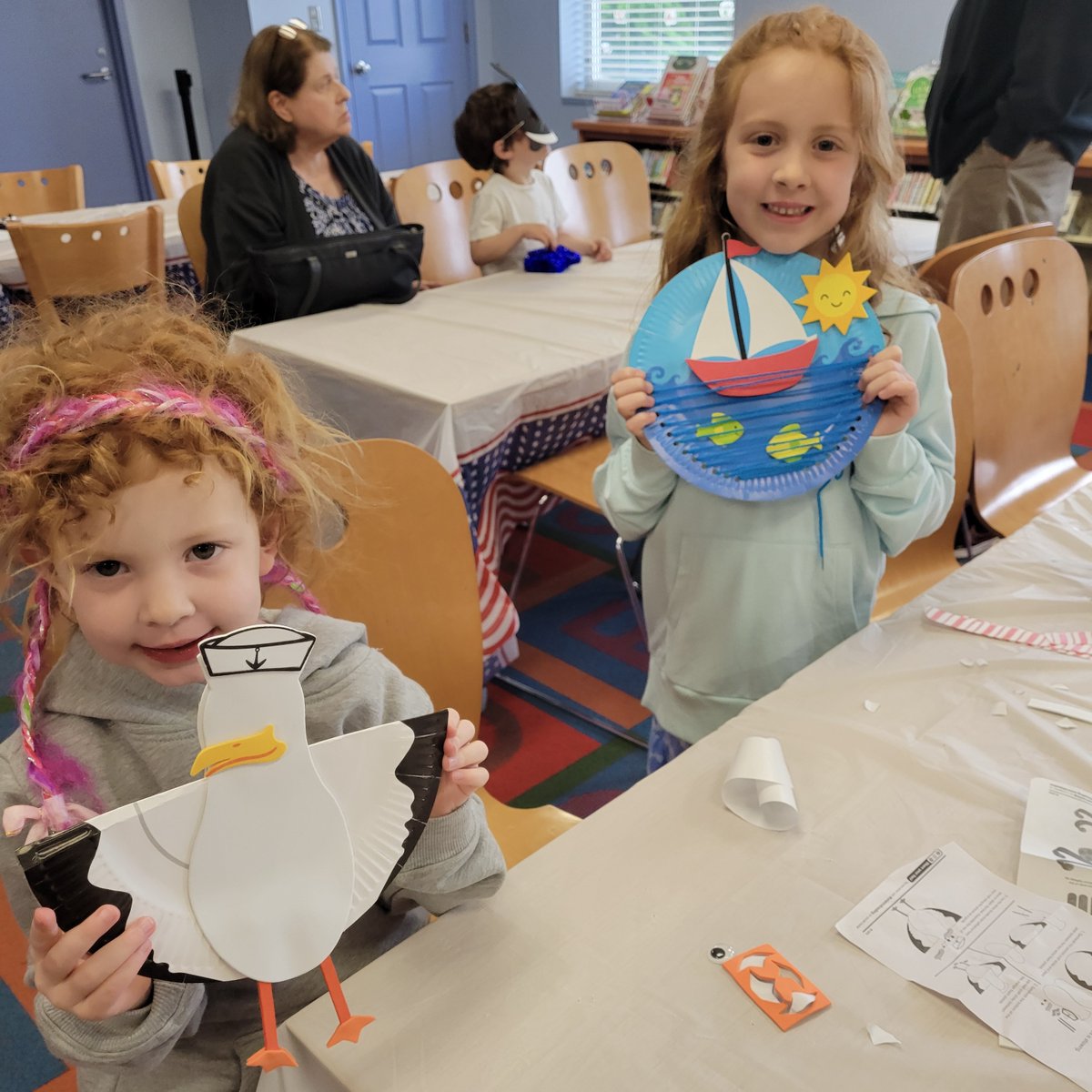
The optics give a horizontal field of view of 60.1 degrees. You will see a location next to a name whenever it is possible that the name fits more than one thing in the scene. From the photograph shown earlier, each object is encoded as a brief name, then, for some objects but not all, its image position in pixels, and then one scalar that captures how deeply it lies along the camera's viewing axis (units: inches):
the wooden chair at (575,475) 75.1
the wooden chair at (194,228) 103.0
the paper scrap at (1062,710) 34.4
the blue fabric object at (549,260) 101.4
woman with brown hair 88.5
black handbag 83.3
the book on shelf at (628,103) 212.7
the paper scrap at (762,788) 29.6
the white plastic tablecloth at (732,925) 22.7
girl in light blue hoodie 38.9
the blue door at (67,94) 195.5
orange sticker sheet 23.8
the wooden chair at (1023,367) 67.5
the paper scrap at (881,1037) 23.1
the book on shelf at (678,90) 200.4
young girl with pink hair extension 24.5
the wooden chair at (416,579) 40.4
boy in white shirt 105.6
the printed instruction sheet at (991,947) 23.3
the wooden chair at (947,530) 61.4
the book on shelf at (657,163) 205.9
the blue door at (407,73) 229.6
